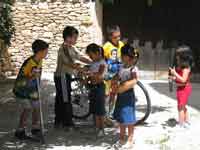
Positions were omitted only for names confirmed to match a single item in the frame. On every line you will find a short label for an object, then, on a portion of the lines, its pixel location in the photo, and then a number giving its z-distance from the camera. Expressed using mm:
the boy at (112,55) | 6222
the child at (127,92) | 5554
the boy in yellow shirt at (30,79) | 5823
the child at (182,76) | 6314
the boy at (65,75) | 6211
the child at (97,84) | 6108
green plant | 9984
